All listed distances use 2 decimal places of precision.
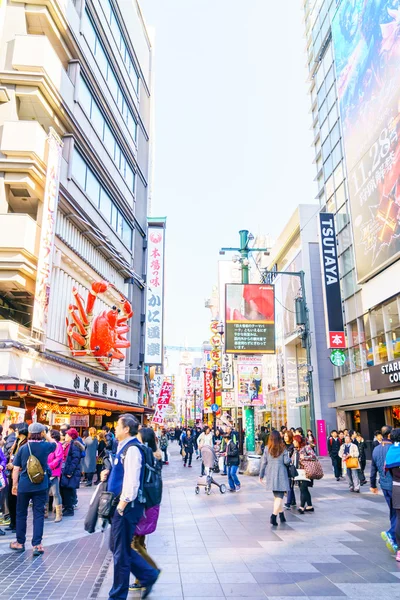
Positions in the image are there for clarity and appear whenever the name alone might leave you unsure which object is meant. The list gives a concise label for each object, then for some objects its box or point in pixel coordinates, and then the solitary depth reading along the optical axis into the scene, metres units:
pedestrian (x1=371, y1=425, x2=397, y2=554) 7.03
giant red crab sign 20.17
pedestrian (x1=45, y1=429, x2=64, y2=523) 9.12
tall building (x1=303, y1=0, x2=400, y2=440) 21.69
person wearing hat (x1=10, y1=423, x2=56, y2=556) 6.82
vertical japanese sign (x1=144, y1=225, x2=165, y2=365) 34.44
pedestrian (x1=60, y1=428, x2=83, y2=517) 9.91
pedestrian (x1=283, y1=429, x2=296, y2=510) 10.93
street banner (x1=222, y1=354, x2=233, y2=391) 40.84
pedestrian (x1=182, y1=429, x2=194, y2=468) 24.31
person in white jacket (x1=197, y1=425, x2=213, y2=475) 14.98
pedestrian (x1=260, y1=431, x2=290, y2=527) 8.90
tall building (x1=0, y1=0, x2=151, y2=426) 15.90
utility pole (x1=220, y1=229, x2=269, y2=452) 19.62
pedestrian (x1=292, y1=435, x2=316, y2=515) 10.37
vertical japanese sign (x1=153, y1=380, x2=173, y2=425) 31.57
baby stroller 13.69
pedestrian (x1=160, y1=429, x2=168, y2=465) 26.02
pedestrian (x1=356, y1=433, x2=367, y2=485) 15.07
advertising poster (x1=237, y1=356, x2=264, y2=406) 22.05
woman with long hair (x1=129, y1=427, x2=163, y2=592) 5.43
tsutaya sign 26.86
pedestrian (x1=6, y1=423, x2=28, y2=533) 8.39
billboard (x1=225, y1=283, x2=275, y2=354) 19.69
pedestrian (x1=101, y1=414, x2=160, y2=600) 4.68
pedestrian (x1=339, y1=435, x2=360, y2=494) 13.24
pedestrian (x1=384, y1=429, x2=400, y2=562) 6.54
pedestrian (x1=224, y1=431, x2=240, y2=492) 14.04
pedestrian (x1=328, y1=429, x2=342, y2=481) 17.47
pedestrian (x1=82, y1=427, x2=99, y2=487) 14.98
